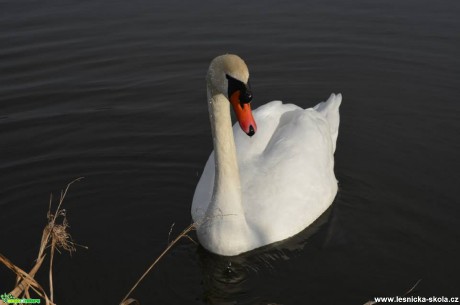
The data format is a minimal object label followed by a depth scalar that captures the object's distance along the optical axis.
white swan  6.13
